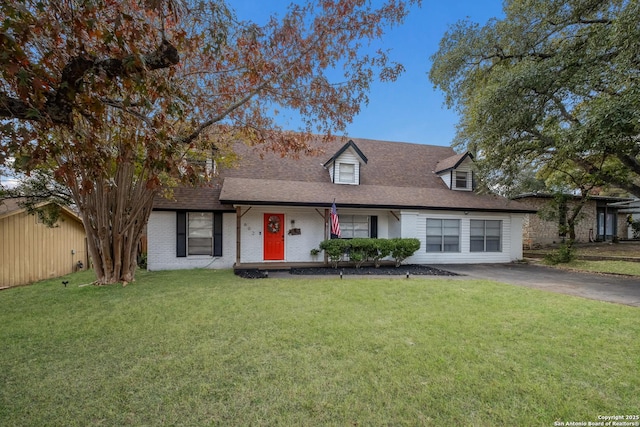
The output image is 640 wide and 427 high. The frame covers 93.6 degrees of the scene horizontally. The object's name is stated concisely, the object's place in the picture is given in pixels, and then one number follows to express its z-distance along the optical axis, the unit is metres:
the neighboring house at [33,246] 9.55
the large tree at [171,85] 2.90
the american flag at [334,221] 10.85
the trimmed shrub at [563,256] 13.30
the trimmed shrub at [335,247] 11.55
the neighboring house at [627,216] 24.24
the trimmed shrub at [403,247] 12.10
